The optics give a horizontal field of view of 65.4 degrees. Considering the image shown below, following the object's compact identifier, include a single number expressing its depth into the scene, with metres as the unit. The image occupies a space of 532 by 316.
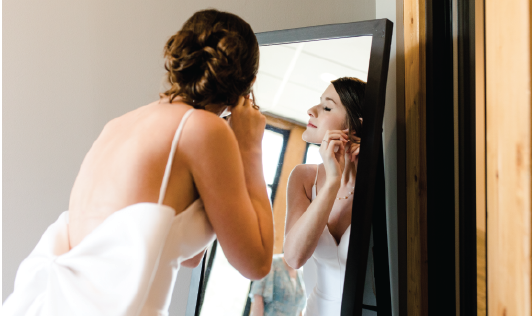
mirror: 1.27
